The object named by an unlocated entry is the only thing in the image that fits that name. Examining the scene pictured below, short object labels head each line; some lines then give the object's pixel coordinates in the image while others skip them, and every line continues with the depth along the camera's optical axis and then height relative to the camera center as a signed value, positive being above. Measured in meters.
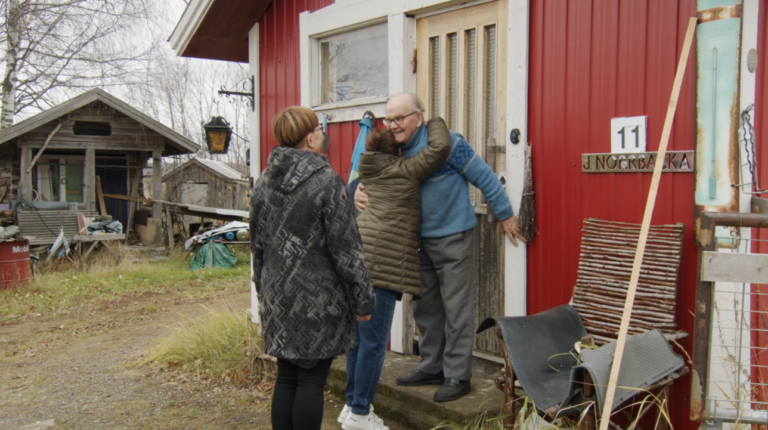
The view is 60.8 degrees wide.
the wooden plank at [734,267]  2.38 -0.30
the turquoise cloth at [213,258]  12.24 -1.37
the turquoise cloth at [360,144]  4.26 +0.29
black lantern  7.95 +0.63
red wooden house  3.14 +0.54
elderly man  3.61 -0.19
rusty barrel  9.63 -1.16
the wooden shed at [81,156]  12.88 +0.65
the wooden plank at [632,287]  2.37 -0.37
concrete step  3.55 -1.22
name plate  3.21 +0.12
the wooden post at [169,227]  14.52 -0.93
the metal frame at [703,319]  2.48 -0.50
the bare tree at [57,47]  16.41 +3.80
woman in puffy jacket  3.45 -0.29
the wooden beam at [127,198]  14.75 -0.29
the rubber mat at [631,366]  2.62 -0.75
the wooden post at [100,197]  14.42 -0.26
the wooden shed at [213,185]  24.56 +0.02
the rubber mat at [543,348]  2.97 -0.77
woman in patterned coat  2.84 -0.33
